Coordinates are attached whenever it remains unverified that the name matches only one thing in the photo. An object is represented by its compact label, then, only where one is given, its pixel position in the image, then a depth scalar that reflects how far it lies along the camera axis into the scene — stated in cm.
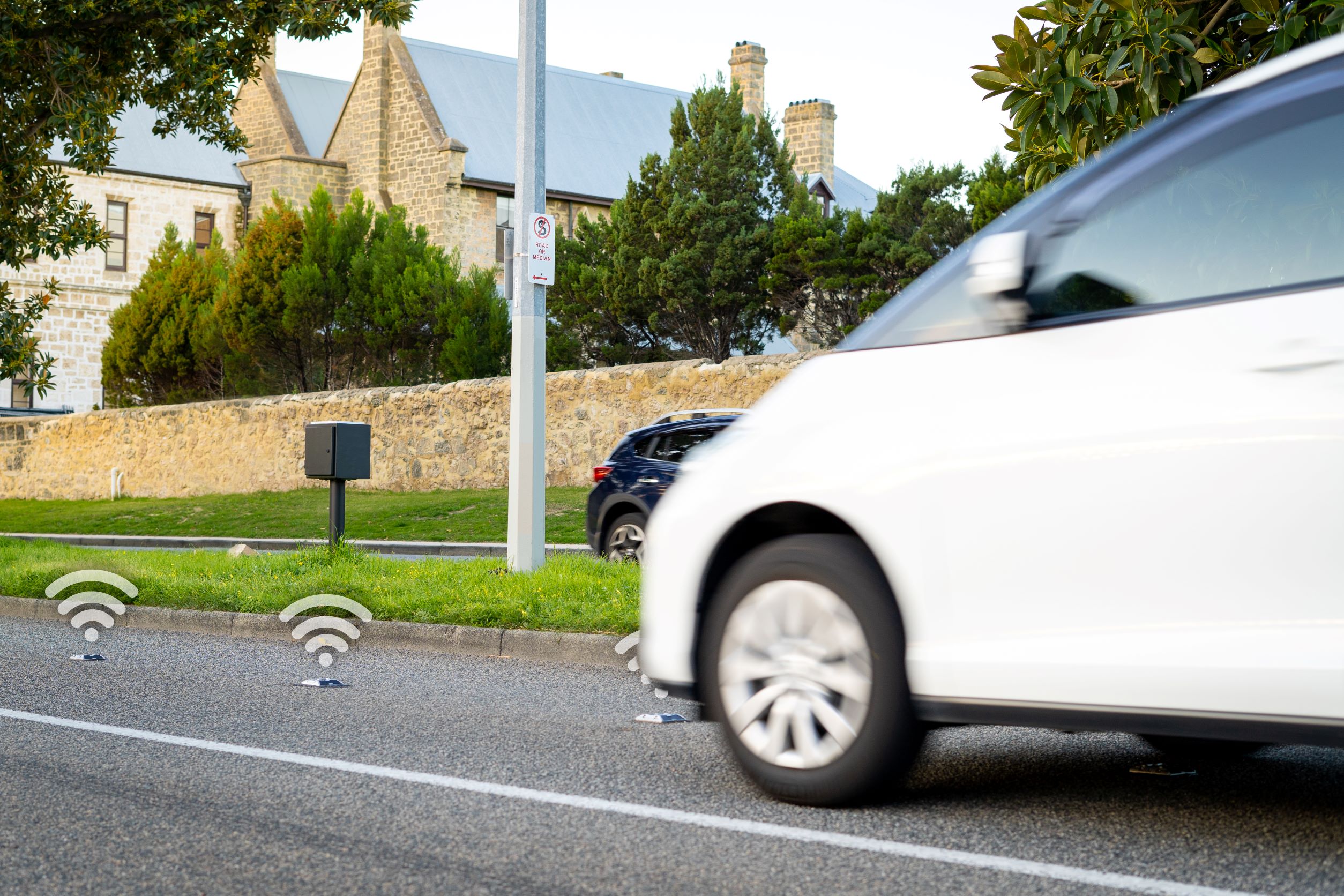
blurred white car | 354
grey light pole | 1065
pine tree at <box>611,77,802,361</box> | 3019
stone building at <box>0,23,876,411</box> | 4059
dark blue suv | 1245
